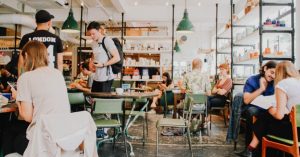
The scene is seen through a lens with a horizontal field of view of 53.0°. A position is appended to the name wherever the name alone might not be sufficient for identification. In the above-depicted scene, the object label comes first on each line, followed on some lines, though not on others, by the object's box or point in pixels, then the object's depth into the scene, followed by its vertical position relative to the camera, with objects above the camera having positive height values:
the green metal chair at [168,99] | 7.09 -0.43
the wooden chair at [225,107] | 6.86 -0.58
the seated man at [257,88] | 3.85 -0.08
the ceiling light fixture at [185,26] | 7.77 +1.44
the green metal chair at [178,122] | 3.85 -0.53
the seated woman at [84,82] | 6.20 -0.04
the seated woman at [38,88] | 2.20 -0.06
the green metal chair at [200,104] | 4.98 -0.41
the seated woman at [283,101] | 2.94 -0.19
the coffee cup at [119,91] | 4.09 -0.14
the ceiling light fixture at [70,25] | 7.99 +1.47
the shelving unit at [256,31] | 5.11 +0.99
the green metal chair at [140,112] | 4.52 -0.47
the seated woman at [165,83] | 8.61 -0.06
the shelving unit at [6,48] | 11.45 +1.26
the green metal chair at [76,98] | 4.37 -0.26
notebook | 3.29 -0.23
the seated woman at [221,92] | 6.66 -0.23
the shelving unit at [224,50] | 9.65 +1.06
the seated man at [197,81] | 5.84 +0.01
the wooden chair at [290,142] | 2.62 -0.58
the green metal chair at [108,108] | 3.40 -0.31
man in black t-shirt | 3.49 +0.51
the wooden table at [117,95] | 3.77 -0.19
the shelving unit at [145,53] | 9.73 +0.90
